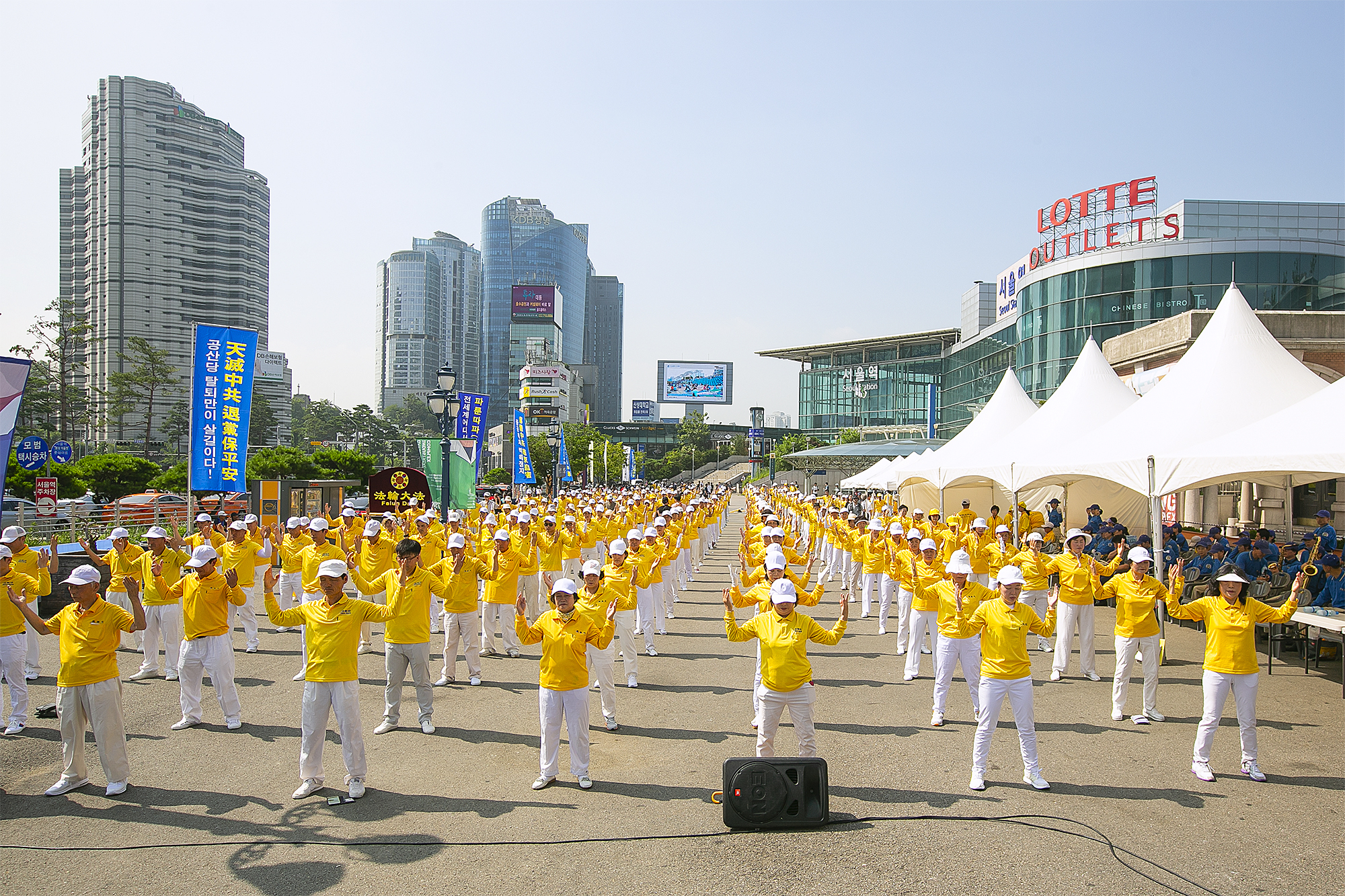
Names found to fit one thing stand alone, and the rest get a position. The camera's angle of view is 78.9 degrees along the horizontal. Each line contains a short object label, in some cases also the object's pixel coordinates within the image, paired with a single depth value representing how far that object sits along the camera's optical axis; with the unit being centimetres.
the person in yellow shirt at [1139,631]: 844
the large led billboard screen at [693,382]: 11625
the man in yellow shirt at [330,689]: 634
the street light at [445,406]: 1606
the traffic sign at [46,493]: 1723
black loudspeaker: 570
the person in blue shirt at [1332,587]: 1043
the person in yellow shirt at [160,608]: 954
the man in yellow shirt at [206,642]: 803
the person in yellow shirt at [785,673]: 635
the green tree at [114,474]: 2750
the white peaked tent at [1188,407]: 1318
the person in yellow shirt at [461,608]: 969
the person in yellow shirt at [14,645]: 775
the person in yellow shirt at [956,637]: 814
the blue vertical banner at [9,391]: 809
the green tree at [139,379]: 5422
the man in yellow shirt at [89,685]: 638
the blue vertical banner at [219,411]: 1569
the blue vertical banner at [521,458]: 3291
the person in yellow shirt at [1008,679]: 649
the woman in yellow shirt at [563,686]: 651
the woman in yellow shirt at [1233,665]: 668
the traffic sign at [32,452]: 2759
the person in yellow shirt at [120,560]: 988
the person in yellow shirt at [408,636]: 796
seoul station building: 3947
